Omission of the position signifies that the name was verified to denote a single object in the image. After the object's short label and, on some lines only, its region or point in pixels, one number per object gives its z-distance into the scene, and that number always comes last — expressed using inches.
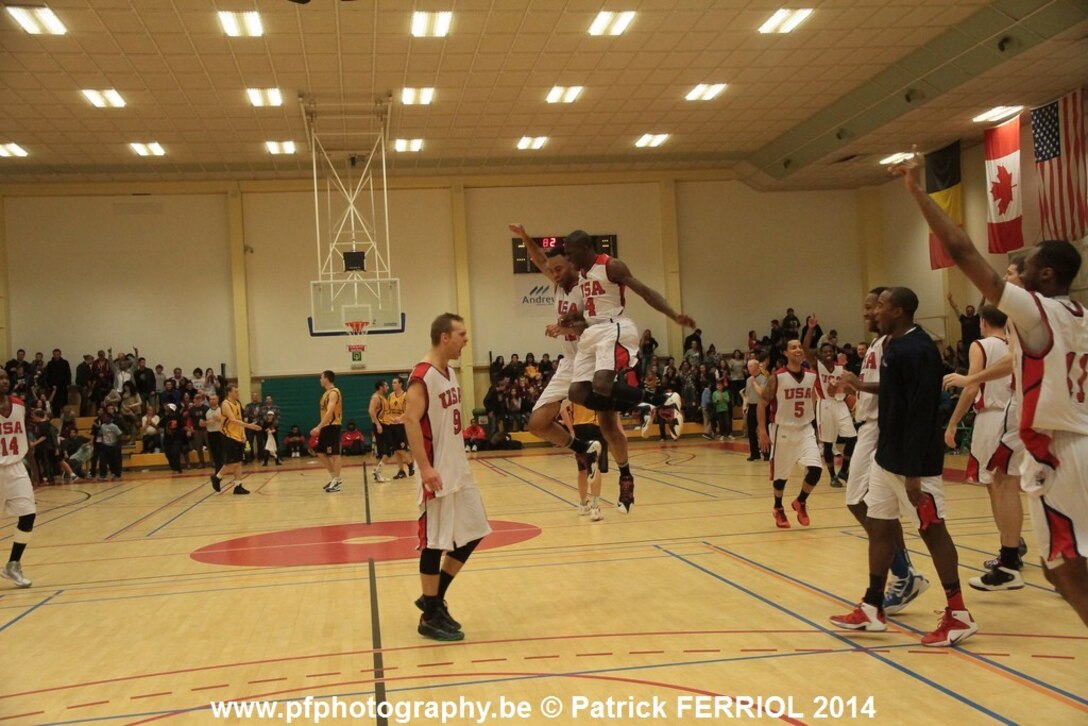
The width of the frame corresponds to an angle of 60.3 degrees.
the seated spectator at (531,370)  1093.1
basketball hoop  864.8
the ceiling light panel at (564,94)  868.0
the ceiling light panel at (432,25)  687.1
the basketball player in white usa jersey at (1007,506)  274.4
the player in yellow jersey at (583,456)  455.5
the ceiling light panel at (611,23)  701.3
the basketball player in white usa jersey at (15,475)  335.6
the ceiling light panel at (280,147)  1007.0
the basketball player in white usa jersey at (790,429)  404.2
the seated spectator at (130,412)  1027.9
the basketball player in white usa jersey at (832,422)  525.7
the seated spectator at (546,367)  1125.9
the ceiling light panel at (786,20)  708.7
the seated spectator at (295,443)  1077.1
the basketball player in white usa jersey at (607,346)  316.2
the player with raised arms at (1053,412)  158.9
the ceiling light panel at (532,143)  1045.2
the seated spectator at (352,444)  1069.1
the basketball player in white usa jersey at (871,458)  250.1
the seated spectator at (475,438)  1030.4
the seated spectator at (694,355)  1137.4
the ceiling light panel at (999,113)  895.7
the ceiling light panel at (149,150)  988.7
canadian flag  898.1
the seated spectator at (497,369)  1142.6
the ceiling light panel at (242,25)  667.4
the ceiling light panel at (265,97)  829.5
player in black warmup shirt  219.0
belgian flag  1012.5
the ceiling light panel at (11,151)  965.8
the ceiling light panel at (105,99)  811.4
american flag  789.2
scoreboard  1188.5
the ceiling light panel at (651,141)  1060.5
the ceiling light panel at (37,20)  635.5
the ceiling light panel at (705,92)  886.4
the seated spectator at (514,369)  1124.5
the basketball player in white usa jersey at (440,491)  243.3
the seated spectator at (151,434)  998.4
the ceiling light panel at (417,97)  853.2
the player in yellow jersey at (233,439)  661.3
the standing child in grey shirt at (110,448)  904.9
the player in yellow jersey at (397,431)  713.0
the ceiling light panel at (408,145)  1016.8
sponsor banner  1199.6
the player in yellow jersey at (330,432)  658.2
